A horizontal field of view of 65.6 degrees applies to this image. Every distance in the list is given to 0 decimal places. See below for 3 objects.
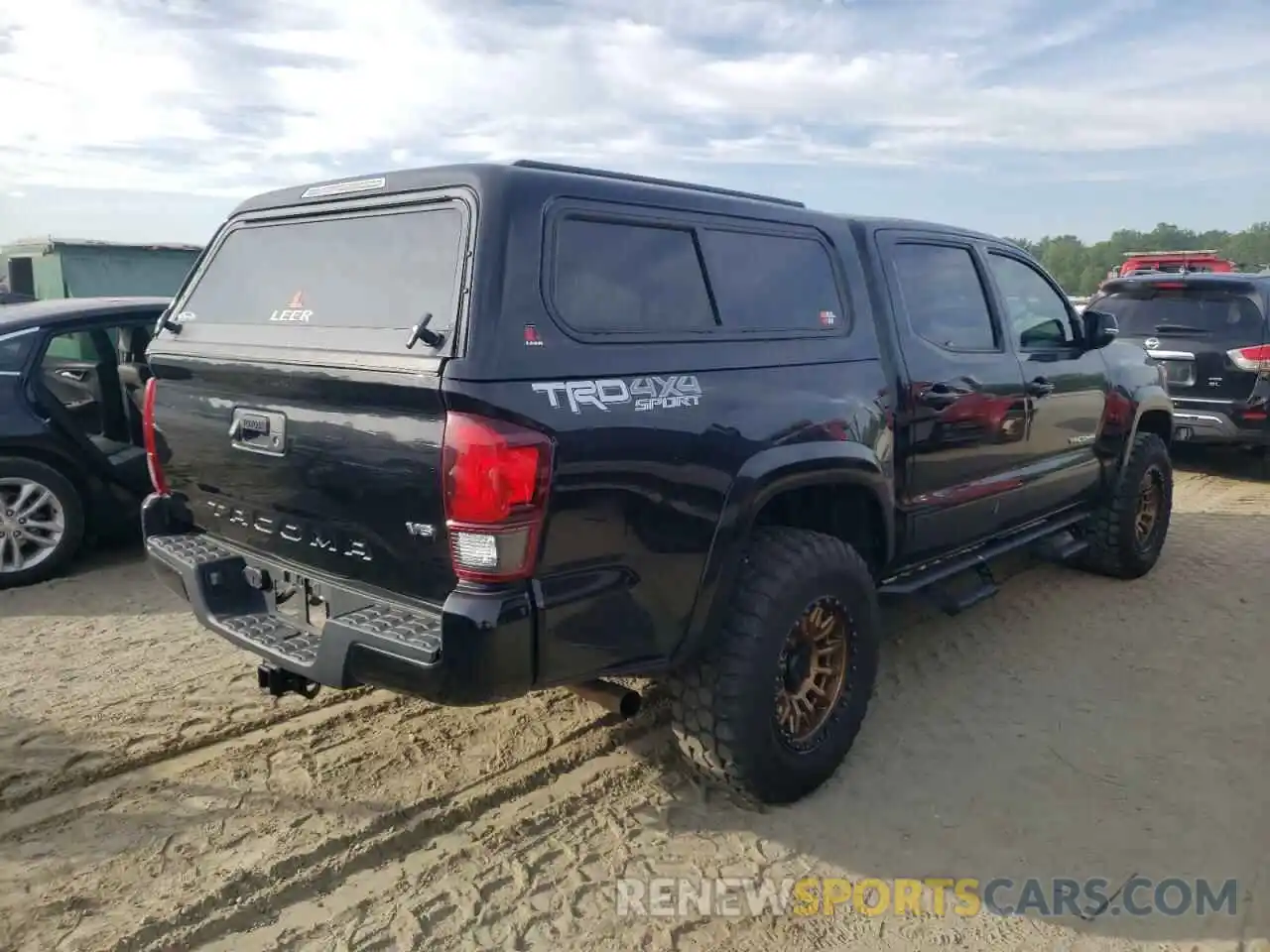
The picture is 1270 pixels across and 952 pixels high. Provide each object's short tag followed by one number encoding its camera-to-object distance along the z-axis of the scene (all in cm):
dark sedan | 528
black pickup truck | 258
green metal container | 1070
